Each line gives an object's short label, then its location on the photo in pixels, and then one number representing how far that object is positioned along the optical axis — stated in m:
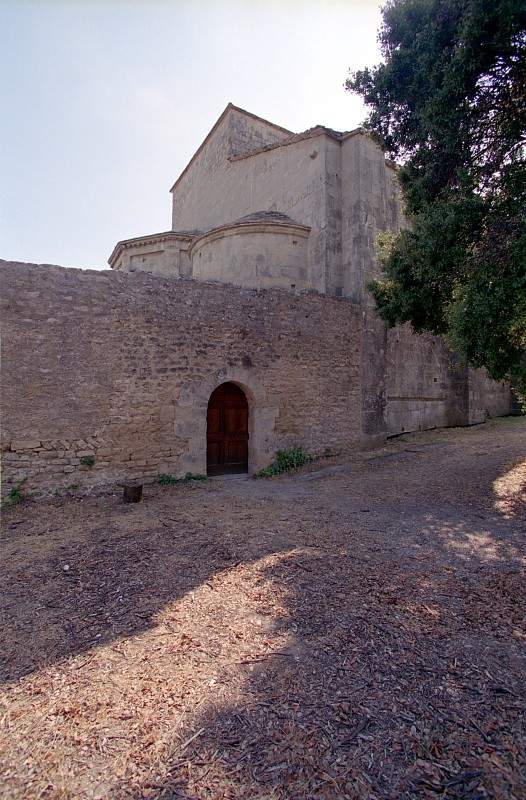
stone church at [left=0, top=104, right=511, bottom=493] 6.68
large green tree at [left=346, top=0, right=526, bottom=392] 5.62
